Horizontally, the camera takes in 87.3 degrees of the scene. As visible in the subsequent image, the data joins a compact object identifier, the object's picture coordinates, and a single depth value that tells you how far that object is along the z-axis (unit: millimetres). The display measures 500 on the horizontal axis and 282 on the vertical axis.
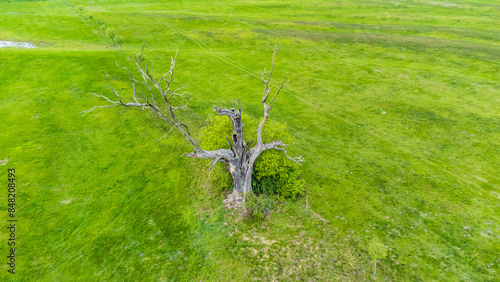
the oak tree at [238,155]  21422
